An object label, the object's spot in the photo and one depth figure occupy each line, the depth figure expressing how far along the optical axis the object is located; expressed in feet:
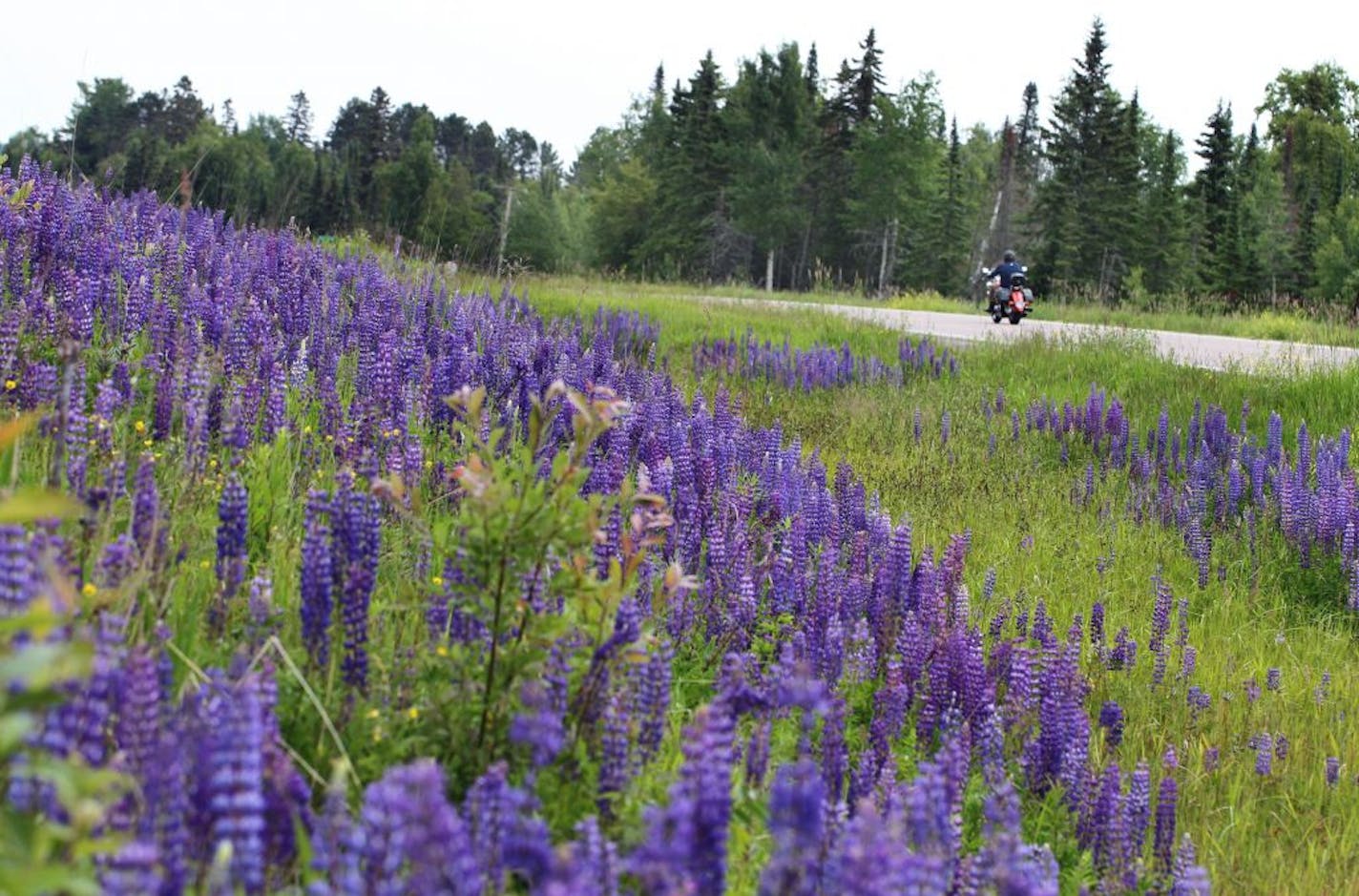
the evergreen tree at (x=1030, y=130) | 320.09
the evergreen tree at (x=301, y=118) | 501.97
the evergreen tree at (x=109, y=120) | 314.55
